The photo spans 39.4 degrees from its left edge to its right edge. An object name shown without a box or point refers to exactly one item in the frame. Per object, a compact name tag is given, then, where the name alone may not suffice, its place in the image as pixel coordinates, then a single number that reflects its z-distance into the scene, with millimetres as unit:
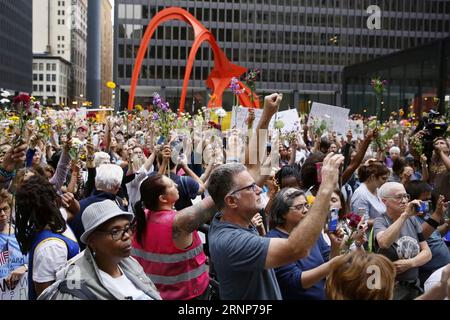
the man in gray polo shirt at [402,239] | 4676
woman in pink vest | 4324
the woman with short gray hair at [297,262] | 3783
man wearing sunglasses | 3023
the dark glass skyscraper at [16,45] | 94312
